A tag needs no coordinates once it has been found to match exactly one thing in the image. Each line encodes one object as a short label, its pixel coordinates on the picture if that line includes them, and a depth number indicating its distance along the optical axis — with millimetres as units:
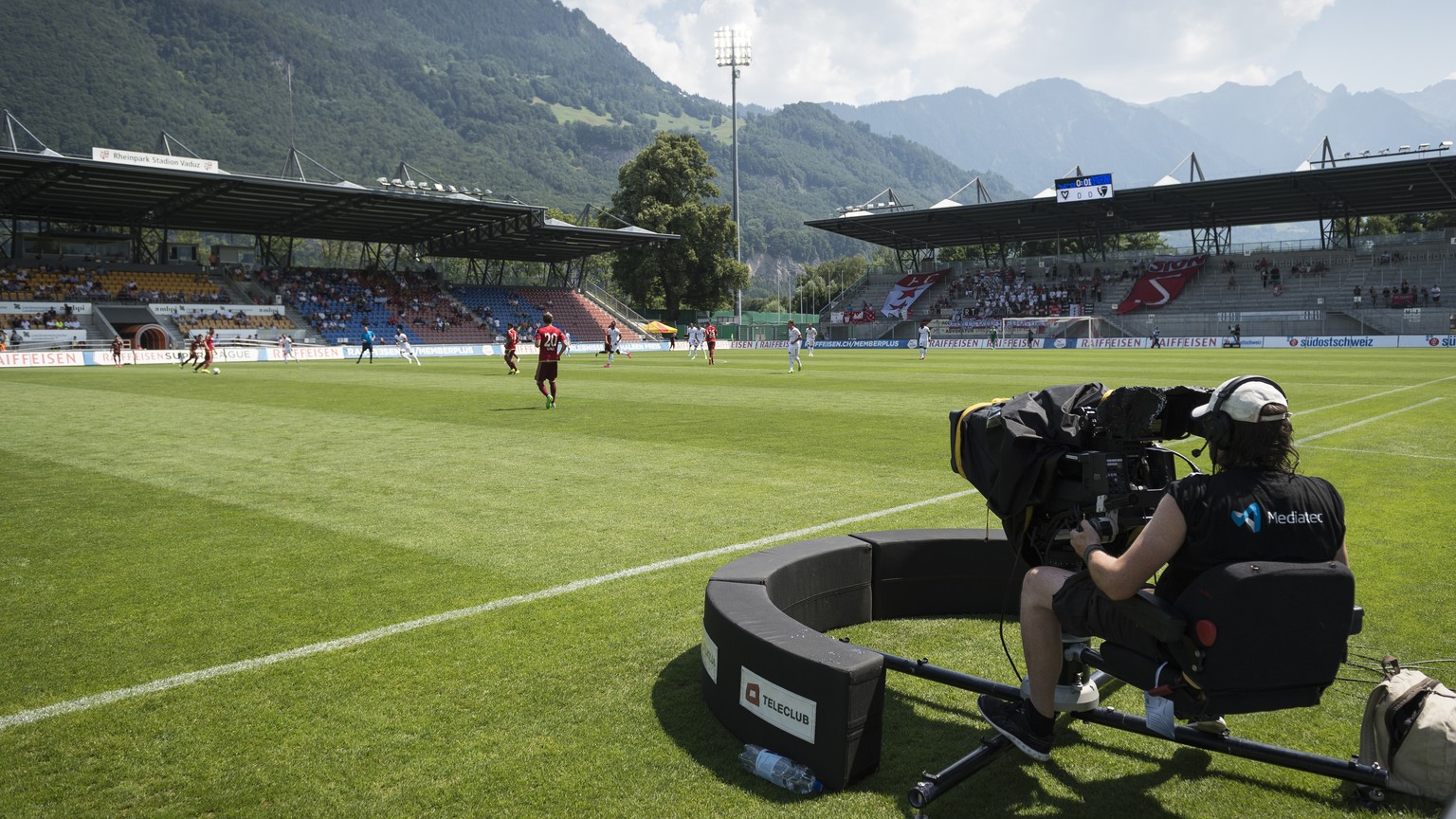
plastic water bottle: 3264
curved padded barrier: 3270
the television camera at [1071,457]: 3330
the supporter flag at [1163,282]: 63688
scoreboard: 60781
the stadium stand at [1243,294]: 53500
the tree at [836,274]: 147625
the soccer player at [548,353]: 18125
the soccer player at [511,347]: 30672
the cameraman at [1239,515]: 2945
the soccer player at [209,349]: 33406
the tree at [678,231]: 75312
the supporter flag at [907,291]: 76625
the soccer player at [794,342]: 32062
